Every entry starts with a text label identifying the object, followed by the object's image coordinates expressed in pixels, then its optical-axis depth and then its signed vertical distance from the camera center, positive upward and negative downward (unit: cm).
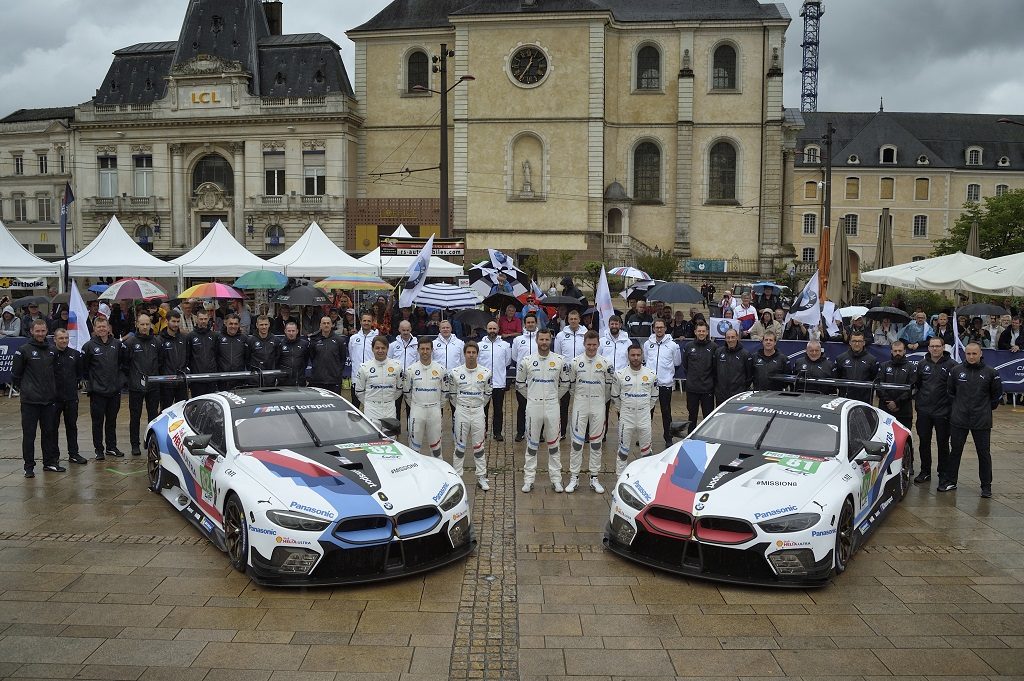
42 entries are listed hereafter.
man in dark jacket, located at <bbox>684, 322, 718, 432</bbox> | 1323 -151
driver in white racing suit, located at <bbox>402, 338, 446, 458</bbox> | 1088 -159
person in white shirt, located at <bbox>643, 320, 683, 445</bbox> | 1360 -139
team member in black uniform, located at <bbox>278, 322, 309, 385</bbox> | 1354 -137
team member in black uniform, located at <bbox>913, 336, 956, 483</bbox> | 1133 -172
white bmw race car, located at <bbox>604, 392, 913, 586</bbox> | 748 -202
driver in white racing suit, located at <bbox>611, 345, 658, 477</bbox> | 1096 -159
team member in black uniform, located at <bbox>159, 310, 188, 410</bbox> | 1312 -125
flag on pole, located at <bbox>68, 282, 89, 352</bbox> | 1405 -84
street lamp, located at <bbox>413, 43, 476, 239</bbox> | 2150 +228
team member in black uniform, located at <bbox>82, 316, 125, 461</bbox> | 1229 -154
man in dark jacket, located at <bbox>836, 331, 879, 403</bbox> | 1224 -135
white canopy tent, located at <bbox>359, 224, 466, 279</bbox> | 2400 +1
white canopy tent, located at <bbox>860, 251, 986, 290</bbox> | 2014 -10
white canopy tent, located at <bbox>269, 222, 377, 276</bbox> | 2405 +18
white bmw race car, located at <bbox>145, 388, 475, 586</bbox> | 739 -198
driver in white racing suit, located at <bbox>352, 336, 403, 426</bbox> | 1123 -148
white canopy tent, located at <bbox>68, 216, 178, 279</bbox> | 2302 +15
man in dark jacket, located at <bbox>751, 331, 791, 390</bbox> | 1259 -139
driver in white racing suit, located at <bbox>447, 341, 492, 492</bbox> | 1083 -162
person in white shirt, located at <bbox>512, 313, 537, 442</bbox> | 1355 -122
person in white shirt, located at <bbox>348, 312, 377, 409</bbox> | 1357 -116
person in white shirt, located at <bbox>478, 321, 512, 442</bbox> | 1344 -136
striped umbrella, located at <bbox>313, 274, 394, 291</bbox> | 2216 -42
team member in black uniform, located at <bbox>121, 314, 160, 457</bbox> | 1269 -145
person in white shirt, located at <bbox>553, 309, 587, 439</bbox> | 1337 -111
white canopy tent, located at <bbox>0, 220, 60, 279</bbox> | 2267 +8
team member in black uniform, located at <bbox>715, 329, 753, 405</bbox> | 1295 -148
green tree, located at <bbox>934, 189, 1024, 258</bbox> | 5228 +225
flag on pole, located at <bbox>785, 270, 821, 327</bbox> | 1705 -80
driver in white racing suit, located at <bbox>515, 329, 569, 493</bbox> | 1076 -165
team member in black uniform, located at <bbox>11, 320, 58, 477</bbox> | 1145 -153
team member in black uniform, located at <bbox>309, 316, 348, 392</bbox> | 1357 -136
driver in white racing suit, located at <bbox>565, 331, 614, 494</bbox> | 1082 -165
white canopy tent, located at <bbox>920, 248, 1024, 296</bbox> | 1862 -29
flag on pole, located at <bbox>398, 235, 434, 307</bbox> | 1709 -20
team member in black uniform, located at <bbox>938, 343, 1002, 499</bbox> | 1081 -169
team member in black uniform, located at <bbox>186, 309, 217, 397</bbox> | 1336 -124
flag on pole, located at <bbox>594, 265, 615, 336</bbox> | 1478 -58
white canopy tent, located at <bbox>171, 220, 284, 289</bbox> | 2367 +18
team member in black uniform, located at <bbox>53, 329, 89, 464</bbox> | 1177 -148
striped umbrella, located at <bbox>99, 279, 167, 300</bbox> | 2108 -57
